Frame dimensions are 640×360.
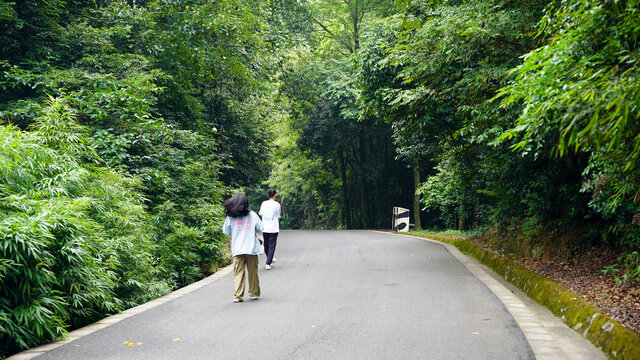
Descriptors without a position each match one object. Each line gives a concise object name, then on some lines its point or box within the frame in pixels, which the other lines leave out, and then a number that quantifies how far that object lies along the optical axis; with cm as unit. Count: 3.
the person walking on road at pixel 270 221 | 1162
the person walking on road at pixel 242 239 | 797
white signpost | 2434
